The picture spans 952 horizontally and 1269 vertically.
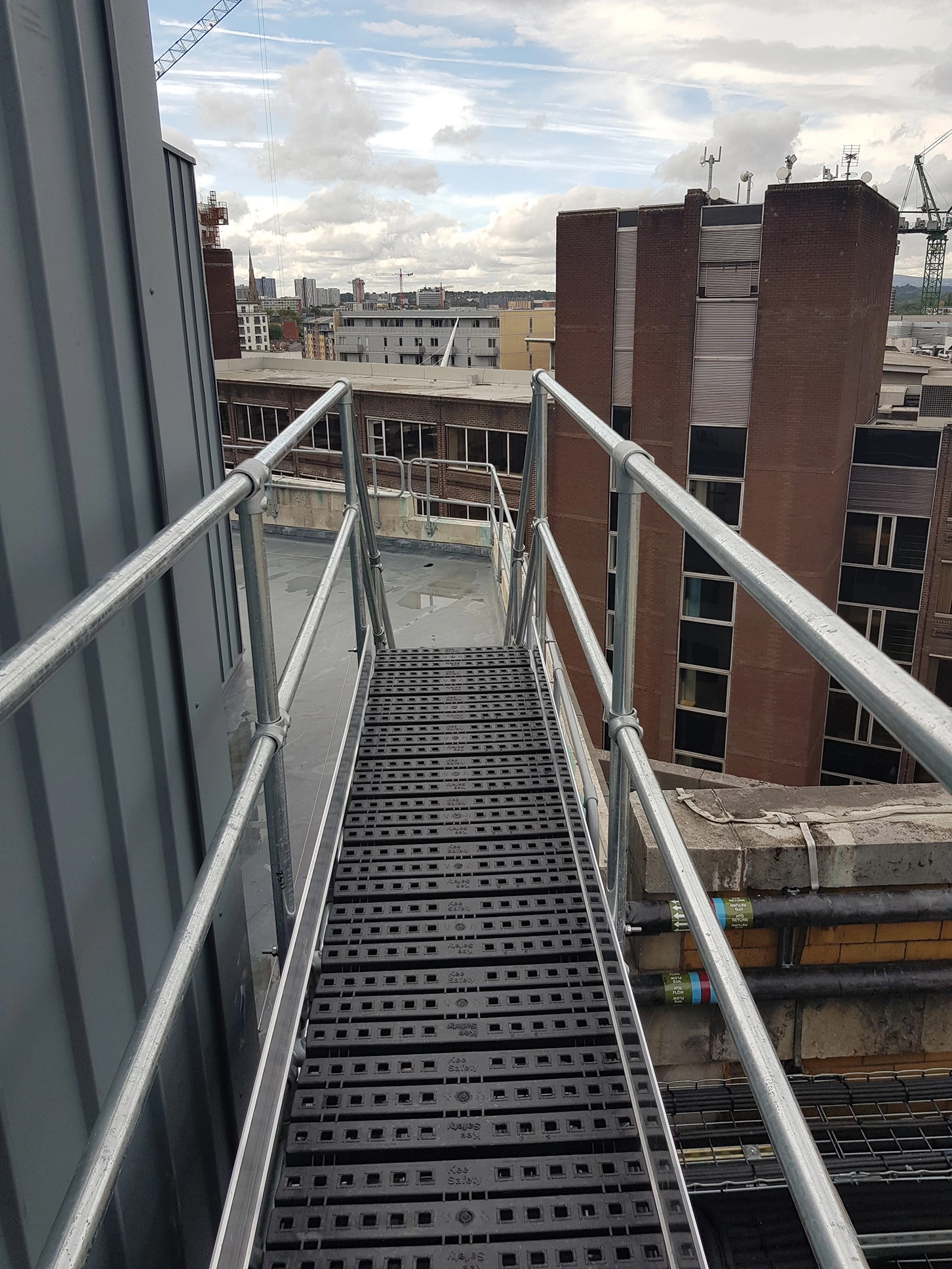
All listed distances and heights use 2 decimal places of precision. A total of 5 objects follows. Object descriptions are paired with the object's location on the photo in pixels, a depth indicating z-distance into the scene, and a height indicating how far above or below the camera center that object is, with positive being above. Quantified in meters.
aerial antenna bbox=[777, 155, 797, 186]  15.56 +3.07
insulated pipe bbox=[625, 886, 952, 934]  4.64 -2.85
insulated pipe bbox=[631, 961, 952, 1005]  4.87 -3.33
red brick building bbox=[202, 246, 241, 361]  30.44 +2.25
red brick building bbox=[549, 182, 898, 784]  15.16 -1.00
